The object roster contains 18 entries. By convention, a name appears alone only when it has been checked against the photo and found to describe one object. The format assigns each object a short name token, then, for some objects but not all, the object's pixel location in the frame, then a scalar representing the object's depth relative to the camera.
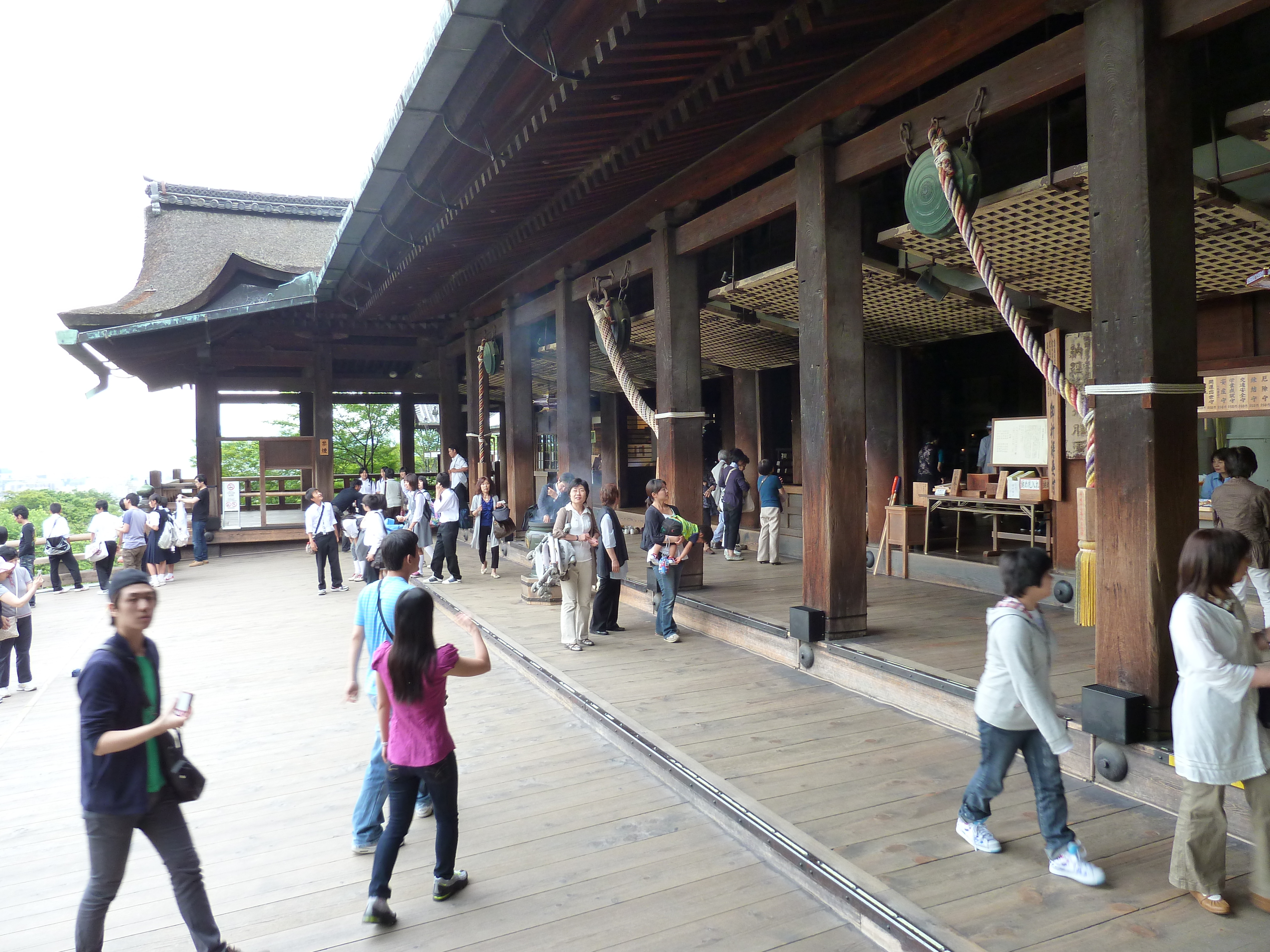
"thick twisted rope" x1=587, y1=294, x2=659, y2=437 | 7.20
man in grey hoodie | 2.61
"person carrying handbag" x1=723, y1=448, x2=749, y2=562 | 9.11
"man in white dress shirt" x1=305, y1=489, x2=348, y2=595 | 9.42
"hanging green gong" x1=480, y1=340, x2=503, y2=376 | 11.72
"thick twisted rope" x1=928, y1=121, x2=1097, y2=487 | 3.61
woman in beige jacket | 6.15
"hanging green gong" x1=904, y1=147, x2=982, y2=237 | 4.06
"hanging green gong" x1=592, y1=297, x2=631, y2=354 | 8.03
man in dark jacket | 2.27
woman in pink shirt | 2.54
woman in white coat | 2.38
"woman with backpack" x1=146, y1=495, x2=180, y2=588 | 10.69
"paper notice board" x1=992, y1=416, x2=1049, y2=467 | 6.86
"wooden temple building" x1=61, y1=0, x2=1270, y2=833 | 3.17
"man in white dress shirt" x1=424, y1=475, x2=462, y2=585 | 9.36
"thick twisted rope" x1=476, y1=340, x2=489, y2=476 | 12.23
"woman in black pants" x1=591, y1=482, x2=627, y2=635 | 6.32
